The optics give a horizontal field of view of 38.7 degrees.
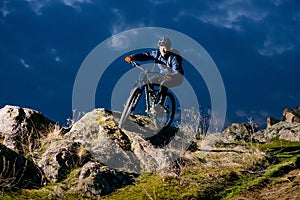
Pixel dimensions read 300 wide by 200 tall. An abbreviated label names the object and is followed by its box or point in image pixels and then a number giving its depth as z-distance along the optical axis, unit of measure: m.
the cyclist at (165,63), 14.39
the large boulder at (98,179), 10.92
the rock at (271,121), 35.72
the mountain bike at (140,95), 14.82
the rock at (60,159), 11.68
